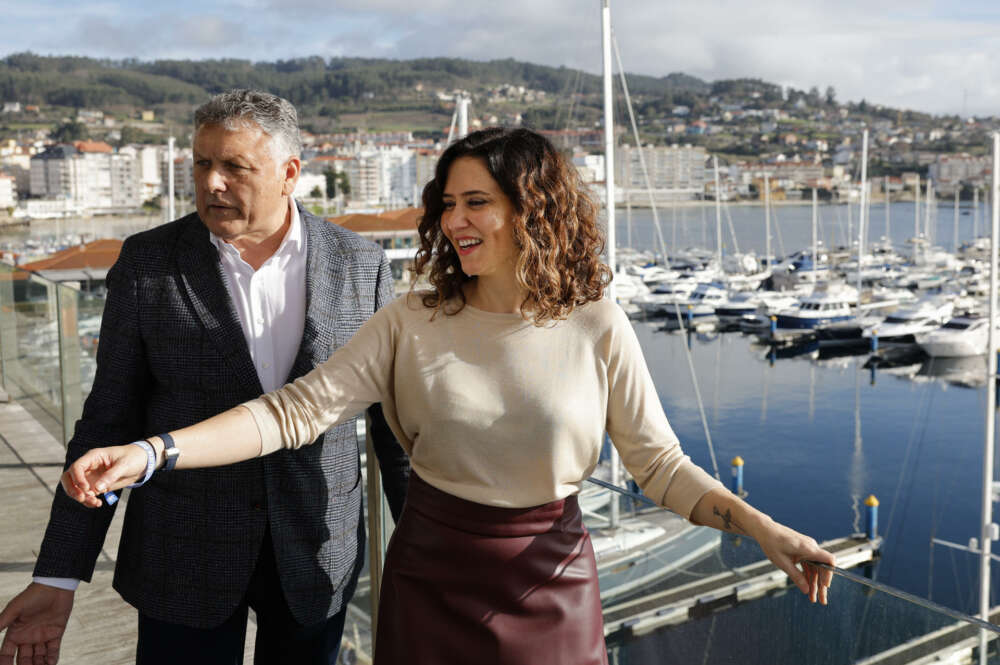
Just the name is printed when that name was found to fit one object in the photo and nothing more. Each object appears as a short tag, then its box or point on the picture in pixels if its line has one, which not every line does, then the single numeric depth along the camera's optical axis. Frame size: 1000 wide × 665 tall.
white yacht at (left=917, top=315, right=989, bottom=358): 29.25
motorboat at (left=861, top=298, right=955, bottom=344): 31.23
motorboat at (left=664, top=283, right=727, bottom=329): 35.25
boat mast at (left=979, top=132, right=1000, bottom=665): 11.59
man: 1.36
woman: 1.20
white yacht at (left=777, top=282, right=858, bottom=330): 32.72
